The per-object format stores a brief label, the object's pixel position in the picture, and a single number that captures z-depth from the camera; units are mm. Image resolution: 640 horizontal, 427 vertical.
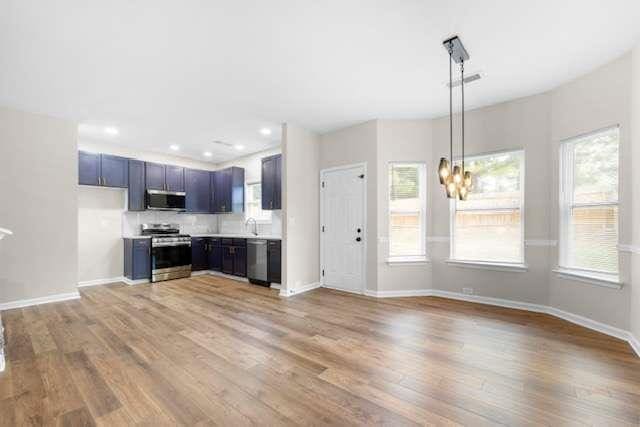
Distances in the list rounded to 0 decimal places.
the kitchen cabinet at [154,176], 5906
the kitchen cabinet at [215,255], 6363
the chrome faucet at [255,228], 6460
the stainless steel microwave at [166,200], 5836
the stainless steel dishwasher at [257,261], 5355
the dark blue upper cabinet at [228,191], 6621
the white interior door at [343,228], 4785
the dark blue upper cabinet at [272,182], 5409
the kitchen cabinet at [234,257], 5797
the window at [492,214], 3967
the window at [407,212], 4676
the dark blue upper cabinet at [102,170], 5152
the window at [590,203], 3111
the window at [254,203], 6484
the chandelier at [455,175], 2674
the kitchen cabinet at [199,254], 6379
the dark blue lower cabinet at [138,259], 5484
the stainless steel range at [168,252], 5664
